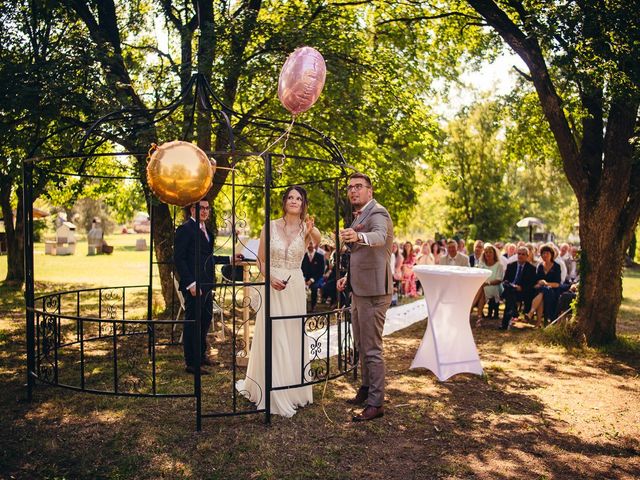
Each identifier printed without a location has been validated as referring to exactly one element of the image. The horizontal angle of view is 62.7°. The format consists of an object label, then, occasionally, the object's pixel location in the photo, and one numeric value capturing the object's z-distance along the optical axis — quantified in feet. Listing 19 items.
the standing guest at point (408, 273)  53.88
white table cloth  22.61
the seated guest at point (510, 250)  49.03
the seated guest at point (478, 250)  43.10
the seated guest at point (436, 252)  51.76
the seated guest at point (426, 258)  49.78
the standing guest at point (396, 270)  48.93
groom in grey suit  17.44
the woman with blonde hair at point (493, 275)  38.45
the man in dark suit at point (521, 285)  36.60
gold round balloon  14.43
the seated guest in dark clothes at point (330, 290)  45.84
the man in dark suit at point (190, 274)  22.20
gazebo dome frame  16.89
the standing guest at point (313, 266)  44.03
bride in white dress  18.28
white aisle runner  29.47
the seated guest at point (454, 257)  39.58
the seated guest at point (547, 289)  36.04
